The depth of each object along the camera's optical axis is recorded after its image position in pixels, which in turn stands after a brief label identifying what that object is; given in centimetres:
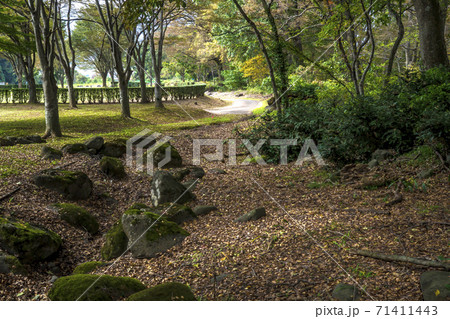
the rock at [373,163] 659
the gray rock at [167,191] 647
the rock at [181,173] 777
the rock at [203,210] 589
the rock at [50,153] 847
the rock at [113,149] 941
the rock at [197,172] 788
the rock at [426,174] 567
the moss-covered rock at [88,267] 436
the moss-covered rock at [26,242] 438
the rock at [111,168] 782
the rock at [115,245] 480
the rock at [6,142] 985
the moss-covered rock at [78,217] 563
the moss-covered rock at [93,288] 326
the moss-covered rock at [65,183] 651
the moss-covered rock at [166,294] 301
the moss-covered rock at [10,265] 398
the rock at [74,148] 899
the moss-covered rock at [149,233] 472
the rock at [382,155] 675
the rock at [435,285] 280
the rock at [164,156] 870
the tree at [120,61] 1577
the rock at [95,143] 930
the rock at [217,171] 824
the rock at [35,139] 1064
